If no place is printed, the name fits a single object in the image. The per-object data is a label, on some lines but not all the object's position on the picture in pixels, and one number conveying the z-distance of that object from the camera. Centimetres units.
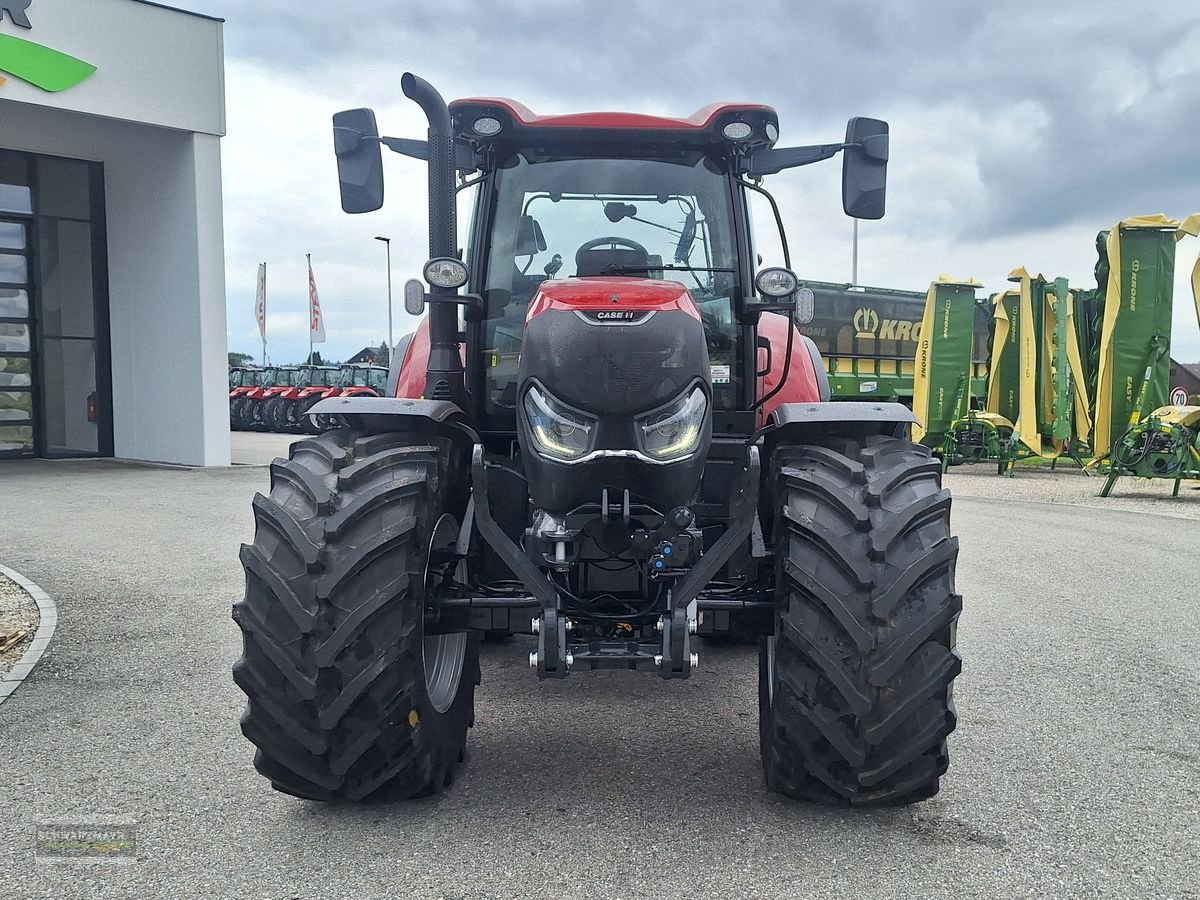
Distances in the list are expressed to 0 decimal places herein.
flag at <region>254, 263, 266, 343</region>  3609
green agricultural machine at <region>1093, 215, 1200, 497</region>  1421
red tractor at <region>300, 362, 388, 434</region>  2761
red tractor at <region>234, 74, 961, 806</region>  294
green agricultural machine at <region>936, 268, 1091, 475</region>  1720
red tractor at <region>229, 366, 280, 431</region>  3020
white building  1484
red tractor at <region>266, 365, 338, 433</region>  2877
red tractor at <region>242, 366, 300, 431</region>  2979
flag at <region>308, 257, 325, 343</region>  3700
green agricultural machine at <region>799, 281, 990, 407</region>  1877
